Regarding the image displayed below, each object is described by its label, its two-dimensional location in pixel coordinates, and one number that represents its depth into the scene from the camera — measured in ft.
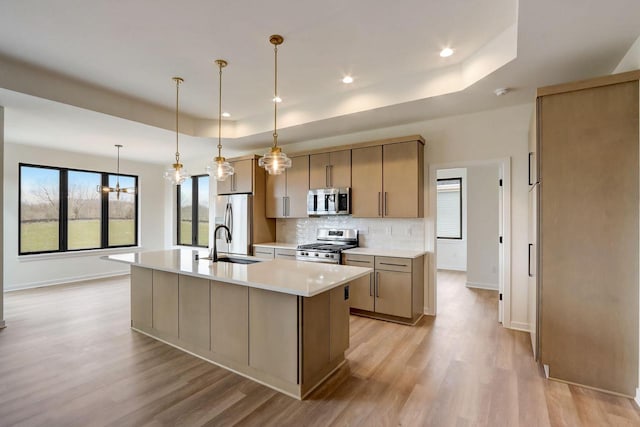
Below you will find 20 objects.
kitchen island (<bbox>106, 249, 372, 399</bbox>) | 7.55
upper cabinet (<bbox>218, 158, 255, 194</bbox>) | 17.62
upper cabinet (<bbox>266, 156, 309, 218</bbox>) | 16.44
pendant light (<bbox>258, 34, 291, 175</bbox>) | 9.07
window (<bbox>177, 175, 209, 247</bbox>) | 23.47
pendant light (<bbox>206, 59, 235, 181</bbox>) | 10.64
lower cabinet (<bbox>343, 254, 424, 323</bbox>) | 12.45
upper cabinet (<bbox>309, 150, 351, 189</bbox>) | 14.99
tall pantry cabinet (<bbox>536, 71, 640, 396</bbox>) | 7.50
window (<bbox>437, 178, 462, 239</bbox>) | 24.88
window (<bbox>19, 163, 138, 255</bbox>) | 19.01
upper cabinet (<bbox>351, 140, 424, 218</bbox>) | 13.30
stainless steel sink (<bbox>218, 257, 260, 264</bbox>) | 11.45
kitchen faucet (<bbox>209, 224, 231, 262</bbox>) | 10.51
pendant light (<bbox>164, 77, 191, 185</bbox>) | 11.57
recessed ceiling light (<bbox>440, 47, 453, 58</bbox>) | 9.60
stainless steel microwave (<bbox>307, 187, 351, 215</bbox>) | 14.87
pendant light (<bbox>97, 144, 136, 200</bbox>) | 18.20
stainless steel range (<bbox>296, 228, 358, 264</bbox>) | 13.94
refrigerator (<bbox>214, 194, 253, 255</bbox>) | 17.21
